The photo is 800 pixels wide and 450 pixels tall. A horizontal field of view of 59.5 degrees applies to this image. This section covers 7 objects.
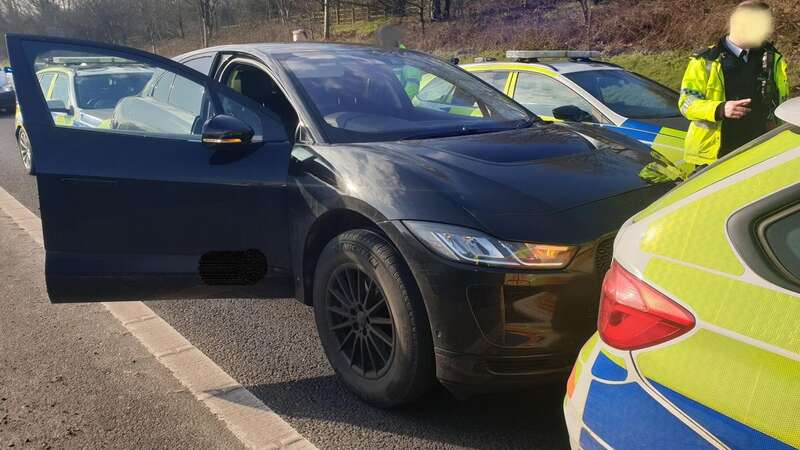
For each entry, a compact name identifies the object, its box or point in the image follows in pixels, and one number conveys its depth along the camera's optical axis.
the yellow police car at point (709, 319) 1.46
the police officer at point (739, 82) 4.21
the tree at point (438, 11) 28.74
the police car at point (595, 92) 6.08
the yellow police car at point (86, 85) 3.54
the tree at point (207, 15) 36.41
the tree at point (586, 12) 17.58
